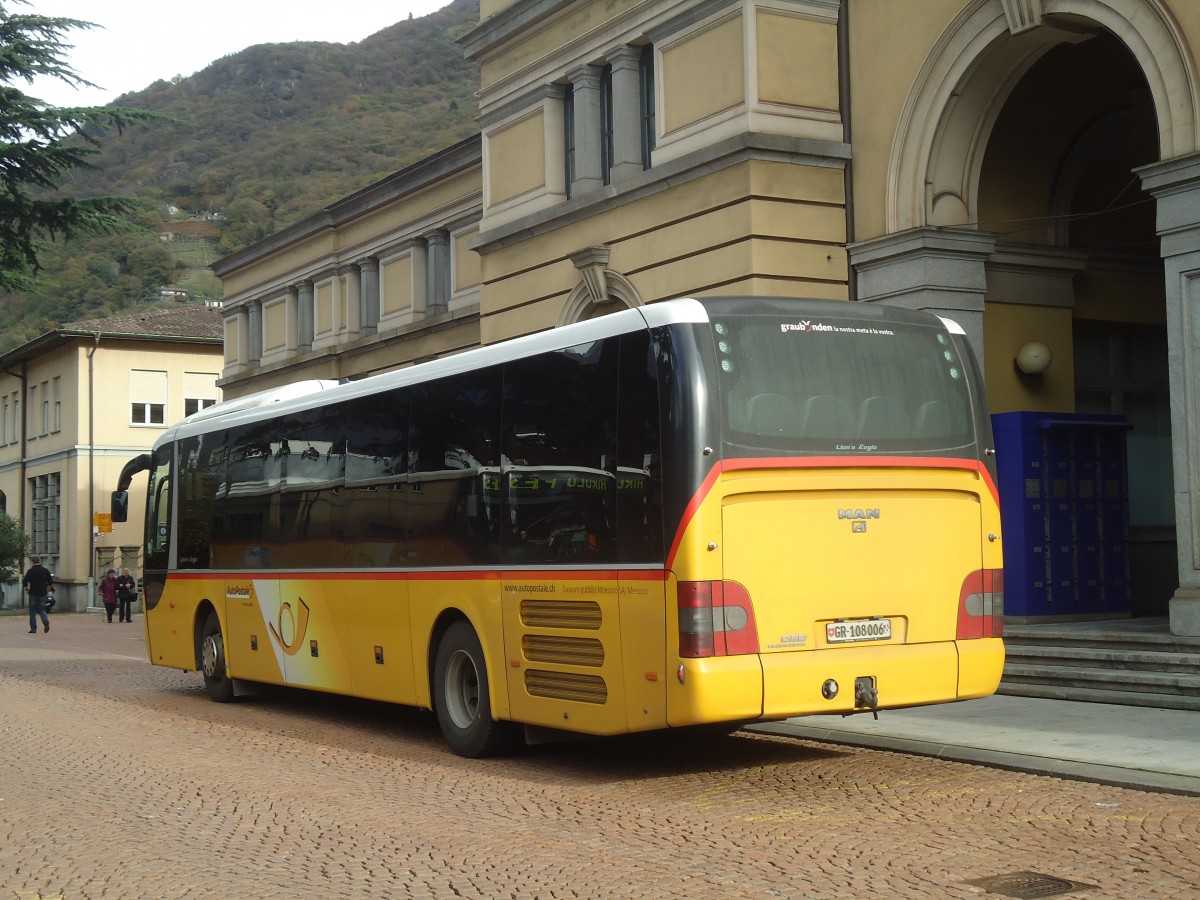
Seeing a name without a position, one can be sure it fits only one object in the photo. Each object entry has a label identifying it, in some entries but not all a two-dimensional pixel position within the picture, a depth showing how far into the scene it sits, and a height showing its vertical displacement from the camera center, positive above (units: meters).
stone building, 17.70 +4.49
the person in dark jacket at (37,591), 37.12 -0.78
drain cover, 6.82 -1.52
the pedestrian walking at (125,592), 43.09 -0.98
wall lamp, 18.50 +2.15
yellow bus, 9.71 +0.15
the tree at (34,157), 29.77 +7.57
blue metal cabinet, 17.69 +0.31
